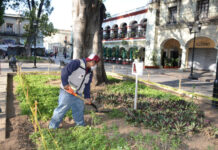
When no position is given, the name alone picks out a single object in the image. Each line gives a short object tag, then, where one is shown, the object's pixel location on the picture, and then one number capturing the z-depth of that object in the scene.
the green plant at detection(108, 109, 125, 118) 4.98
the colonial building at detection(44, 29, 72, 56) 58.22
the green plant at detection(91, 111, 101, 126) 4.28
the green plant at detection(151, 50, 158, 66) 21.31
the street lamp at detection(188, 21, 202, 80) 13.79
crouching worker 3.74
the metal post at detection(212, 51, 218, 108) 6.32
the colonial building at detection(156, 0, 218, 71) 16.30
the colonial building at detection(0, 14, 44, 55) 36.28
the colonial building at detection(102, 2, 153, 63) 24.52
